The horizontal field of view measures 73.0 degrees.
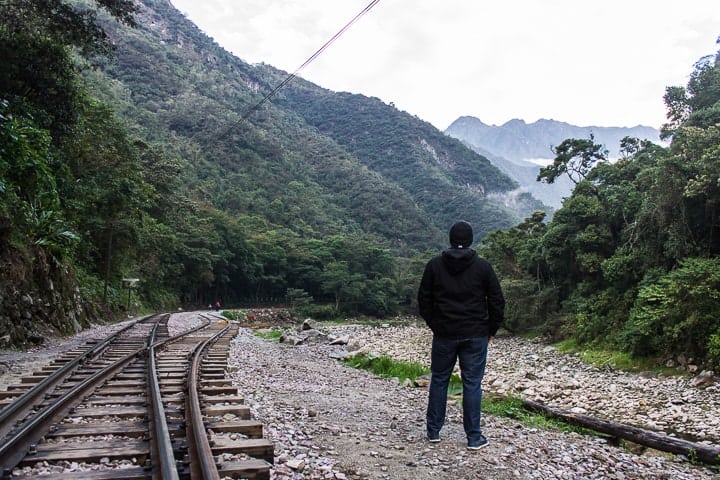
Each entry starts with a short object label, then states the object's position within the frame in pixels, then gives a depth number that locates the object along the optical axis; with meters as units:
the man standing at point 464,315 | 4.34
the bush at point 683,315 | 11.96
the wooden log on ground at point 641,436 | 5.05
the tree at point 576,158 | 28.75
